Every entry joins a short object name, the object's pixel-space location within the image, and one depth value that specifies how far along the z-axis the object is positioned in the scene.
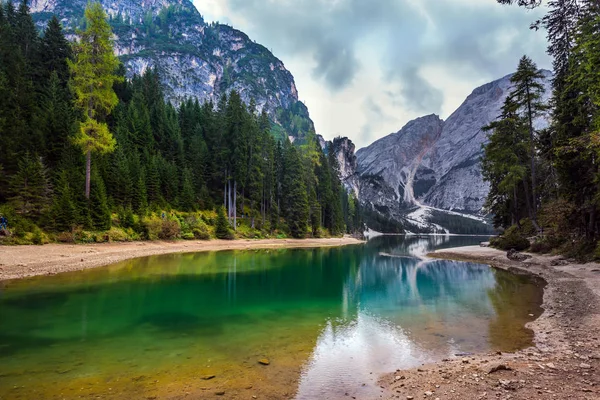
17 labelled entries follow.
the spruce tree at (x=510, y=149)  36.06
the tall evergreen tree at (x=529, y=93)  33.62
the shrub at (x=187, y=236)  43.22
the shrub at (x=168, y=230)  39.50
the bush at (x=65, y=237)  26.73
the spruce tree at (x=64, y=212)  27.30
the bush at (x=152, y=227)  37.38
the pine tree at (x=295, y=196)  63.47
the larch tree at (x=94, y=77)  31.16
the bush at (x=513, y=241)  33.28
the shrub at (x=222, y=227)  49.28
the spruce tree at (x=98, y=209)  30.97
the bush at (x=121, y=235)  31.81
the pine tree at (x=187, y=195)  50.06
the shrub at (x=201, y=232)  45.50
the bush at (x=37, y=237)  23.91
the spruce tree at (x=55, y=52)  49.72
